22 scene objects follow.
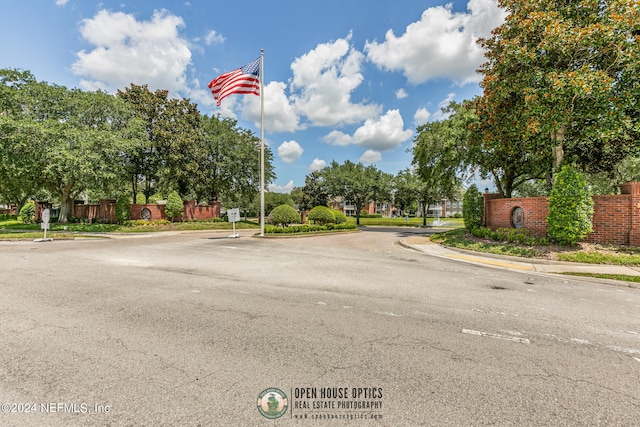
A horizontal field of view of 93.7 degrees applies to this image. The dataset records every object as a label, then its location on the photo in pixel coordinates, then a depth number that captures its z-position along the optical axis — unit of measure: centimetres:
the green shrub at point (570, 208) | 1230
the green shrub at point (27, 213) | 3642
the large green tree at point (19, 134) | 2211
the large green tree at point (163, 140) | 3133
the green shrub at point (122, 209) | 2950
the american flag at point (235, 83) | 1788
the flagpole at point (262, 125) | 2072
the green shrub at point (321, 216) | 2777
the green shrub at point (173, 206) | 3114
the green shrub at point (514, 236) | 1351
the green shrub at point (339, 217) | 2877
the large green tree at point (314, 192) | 5200
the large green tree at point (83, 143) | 2277
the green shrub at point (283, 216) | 2405
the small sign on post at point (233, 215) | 2164
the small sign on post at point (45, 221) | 1877
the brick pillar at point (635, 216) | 1215
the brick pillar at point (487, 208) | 1807
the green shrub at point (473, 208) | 1866
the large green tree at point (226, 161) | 3450
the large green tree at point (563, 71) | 1145
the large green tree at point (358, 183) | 4656
